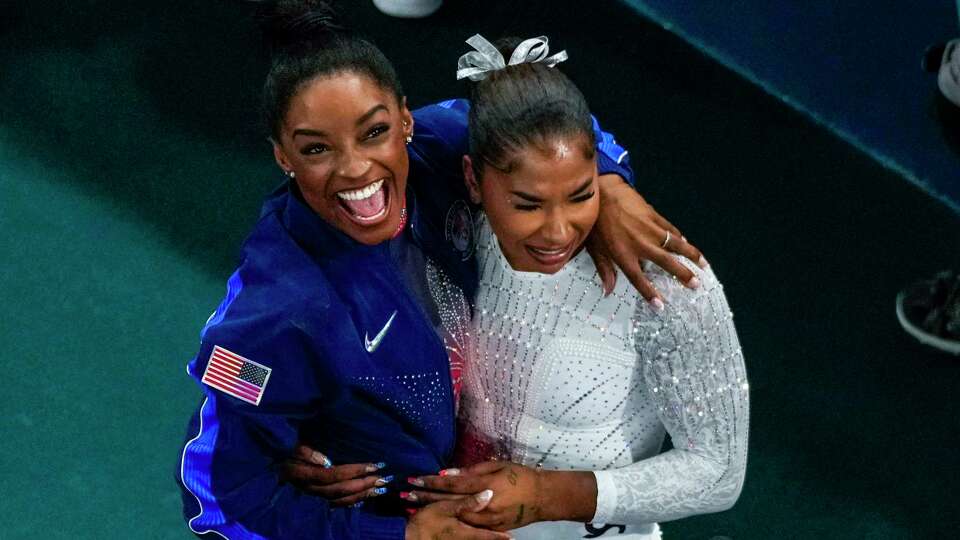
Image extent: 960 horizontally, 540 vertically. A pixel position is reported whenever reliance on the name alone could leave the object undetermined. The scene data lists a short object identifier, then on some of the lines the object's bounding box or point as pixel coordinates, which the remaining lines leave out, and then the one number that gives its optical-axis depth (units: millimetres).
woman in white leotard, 10190
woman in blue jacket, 10200
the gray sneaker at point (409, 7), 13674
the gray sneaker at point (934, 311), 11443
